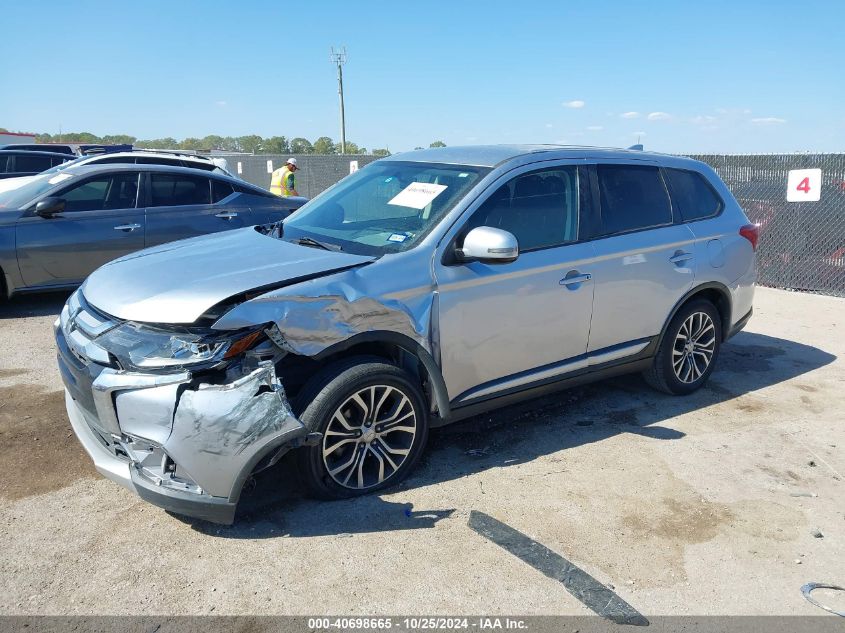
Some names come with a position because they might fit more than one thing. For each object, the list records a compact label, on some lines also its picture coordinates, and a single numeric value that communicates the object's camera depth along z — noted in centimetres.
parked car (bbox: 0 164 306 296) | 742
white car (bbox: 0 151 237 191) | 1192
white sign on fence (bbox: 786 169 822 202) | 933
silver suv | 317
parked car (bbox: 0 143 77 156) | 2066
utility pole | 4131
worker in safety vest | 1400
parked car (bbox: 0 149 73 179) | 1542
